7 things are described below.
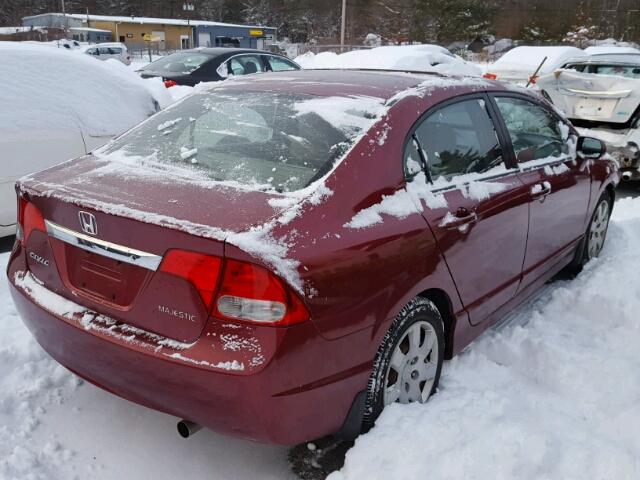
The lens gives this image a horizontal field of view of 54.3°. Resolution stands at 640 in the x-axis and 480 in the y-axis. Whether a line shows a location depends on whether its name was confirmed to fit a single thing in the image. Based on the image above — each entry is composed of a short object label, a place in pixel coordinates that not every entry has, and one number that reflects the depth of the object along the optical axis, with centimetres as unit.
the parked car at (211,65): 1020
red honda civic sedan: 207
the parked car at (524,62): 1334
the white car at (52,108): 460
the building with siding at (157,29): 6004
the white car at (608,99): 714
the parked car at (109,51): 3149
